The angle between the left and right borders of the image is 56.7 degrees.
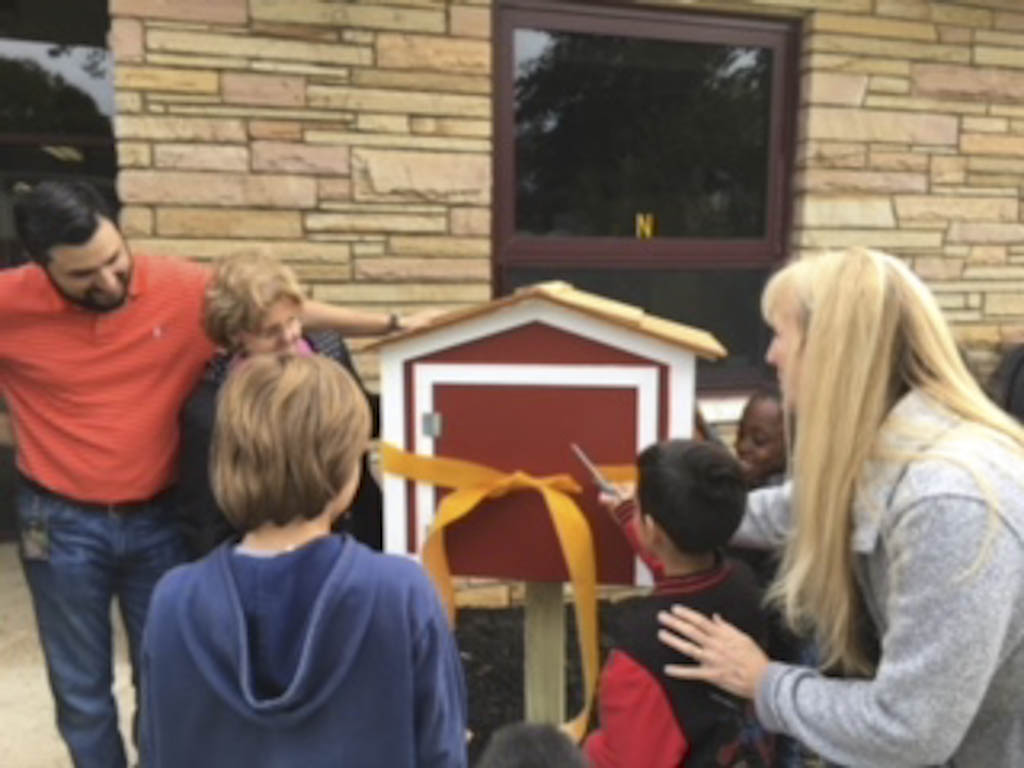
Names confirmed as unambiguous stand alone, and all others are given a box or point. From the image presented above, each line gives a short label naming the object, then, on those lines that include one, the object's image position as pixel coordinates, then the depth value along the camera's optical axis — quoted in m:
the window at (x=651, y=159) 3.72
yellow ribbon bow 1.85
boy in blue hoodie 1.24
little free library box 1.88
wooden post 2.18
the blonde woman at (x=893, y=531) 1.15
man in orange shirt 2.02
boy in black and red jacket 1.64
